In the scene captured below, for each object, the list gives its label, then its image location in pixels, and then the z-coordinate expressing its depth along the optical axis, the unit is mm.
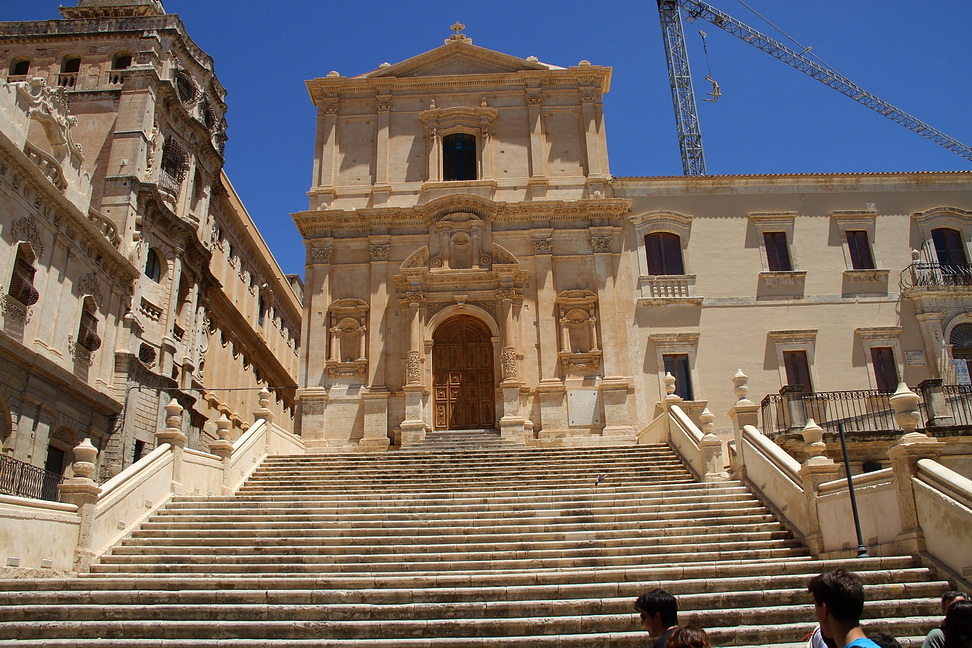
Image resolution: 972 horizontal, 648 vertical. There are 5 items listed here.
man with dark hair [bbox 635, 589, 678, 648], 4477
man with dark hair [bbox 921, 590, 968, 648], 4461
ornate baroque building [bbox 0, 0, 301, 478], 20344
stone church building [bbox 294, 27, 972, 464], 23016
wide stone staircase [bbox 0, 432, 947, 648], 8359
